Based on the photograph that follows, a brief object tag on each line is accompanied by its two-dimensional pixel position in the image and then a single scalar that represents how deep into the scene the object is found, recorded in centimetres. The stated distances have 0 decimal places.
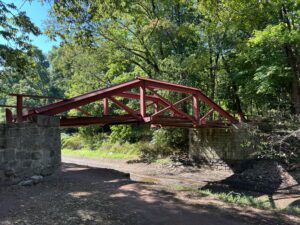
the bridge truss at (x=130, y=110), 663
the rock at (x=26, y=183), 579
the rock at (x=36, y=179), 595
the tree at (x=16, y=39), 629
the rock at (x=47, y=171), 632
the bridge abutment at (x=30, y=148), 578
